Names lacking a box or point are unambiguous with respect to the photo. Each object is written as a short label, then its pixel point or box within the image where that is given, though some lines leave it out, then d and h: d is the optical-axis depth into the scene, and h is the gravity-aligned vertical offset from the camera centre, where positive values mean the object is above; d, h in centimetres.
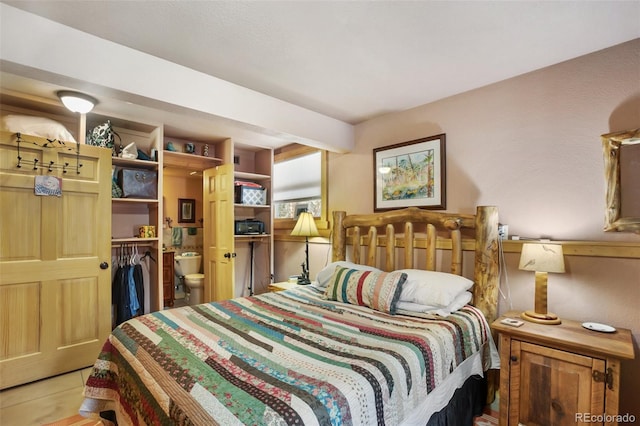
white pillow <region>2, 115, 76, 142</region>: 249 +75
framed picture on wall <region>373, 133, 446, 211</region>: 262 +37
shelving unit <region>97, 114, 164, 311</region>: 306 +5
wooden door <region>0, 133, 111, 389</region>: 240 -42
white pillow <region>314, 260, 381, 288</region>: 271 -56
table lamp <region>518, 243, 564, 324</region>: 180 -32
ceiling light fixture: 244 +94
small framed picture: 481 +6
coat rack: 246 +45
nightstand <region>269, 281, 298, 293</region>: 313 -79
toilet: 416 -89
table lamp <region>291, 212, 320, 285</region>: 329 -17
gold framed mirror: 174 +20
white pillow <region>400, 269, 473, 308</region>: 202 -53
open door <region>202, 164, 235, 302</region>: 354 -25
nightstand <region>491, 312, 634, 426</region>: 150 -88
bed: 108 -67
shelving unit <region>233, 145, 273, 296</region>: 412 -39
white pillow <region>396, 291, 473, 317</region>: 200 -65
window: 370 +40
